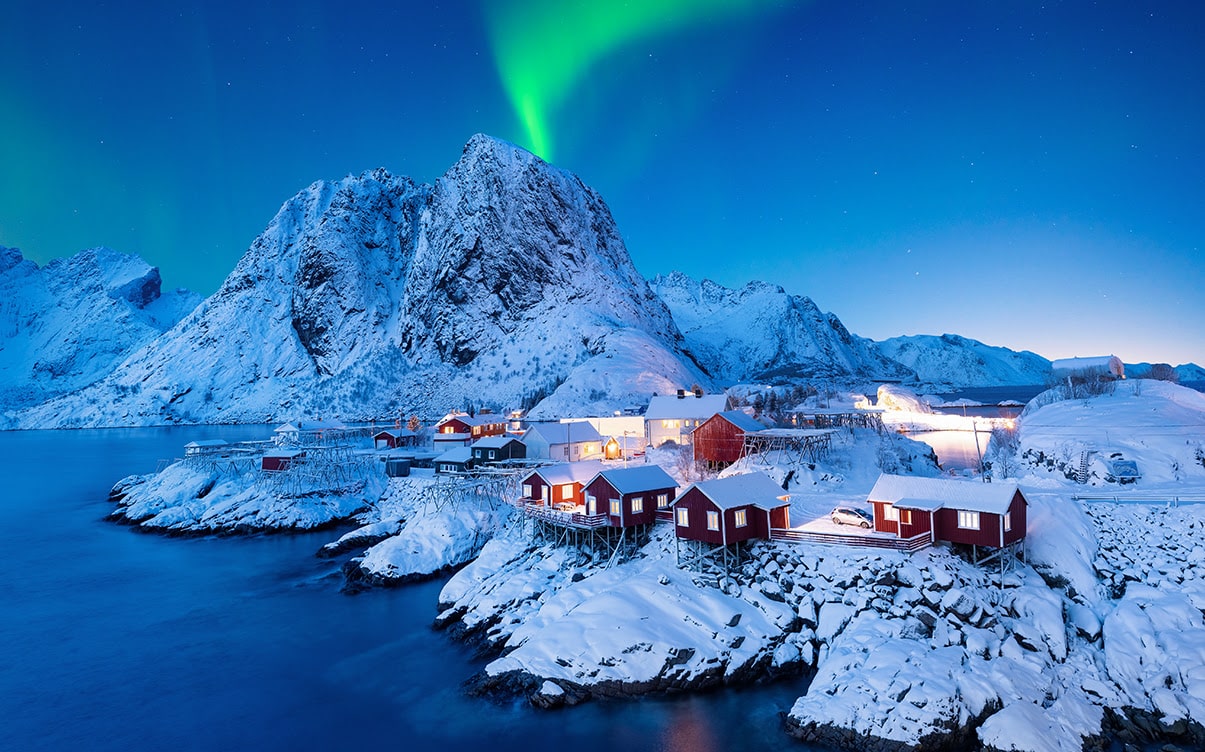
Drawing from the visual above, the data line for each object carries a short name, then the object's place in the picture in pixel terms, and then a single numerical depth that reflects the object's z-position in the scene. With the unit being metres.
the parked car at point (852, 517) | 32.69
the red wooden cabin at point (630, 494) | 37.06
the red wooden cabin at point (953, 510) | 28.36
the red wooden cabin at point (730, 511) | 31.88
